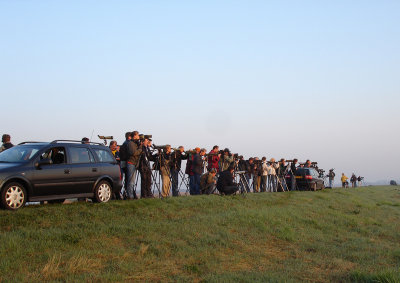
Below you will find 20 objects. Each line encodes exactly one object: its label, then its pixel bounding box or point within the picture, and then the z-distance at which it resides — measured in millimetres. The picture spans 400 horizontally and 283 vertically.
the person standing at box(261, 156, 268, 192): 25506
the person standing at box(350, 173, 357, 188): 52884
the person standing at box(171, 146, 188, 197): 18328
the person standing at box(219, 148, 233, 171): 22359
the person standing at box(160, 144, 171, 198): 17688
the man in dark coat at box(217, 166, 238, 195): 18750
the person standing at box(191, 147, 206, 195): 18894
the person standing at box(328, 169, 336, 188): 46062
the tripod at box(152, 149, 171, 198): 17484
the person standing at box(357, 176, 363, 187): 55881
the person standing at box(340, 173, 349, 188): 49500
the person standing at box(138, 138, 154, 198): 16234
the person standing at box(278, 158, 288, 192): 28577
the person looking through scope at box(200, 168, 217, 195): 18953
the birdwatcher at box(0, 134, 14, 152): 13633
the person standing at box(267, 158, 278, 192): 26262
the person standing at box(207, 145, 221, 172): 20297
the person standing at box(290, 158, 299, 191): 28984
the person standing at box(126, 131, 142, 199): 15547
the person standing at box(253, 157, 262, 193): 25188
